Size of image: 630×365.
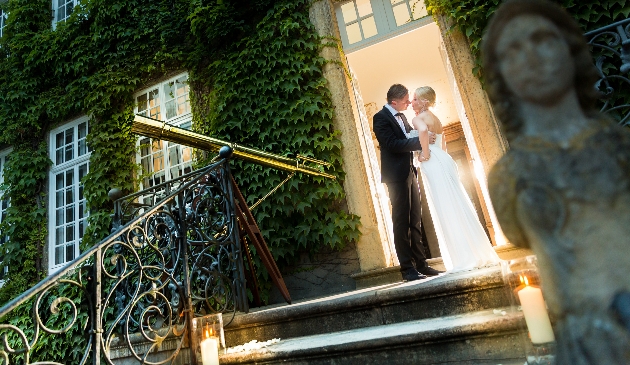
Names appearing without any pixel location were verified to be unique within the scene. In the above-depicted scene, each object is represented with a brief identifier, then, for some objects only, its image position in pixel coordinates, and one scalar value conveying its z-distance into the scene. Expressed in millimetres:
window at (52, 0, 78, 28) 7910
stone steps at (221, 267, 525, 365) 1903
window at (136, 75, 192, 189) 6113
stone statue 653
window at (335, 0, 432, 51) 5324
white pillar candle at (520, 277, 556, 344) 930
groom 3420
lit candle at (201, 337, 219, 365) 2230
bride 3459
